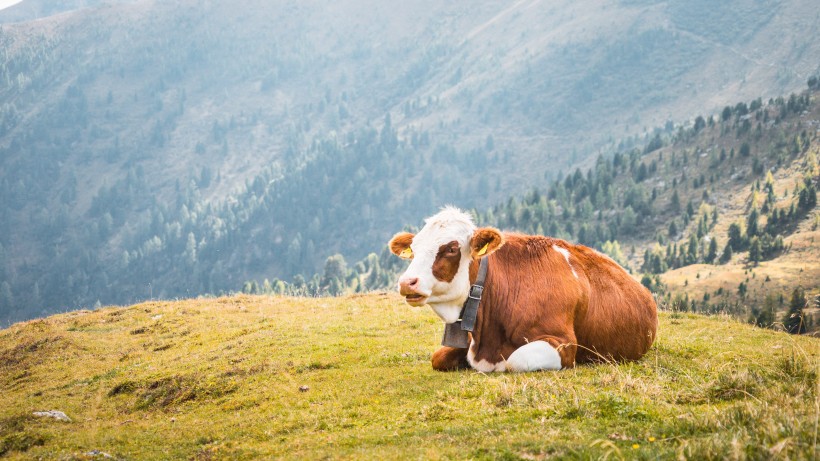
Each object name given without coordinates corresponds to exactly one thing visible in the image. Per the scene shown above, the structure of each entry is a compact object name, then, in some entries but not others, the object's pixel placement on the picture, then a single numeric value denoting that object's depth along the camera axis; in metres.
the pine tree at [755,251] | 124.69
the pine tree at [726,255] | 134.88
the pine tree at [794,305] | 54.95
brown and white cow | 11.32
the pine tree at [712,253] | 139.12
